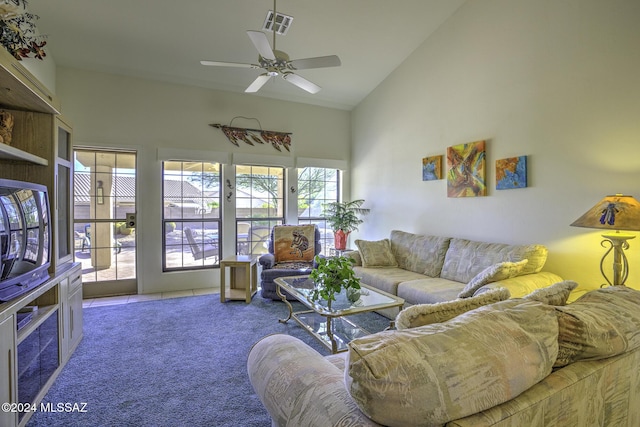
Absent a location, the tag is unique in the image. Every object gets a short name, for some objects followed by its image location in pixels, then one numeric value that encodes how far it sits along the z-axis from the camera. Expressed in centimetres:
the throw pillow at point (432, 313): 116
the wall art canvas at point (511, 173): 318
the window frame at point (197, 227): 459
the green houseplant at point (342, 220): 528
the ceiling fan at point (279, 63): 273
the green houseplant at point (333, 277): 264
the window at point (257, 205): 504
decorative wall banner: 482
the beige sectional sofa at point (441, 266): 271
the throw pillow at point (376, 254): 410
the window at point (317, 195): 552
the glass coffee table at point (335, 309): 250
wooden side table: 407
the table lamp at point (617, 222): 221
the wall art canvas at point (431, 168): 408
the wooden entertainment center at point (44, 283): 168
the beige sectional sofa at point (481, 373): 79
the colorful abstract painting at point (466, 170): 356
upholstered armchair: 431
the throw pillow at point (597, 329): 105
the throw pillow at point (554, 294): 132
